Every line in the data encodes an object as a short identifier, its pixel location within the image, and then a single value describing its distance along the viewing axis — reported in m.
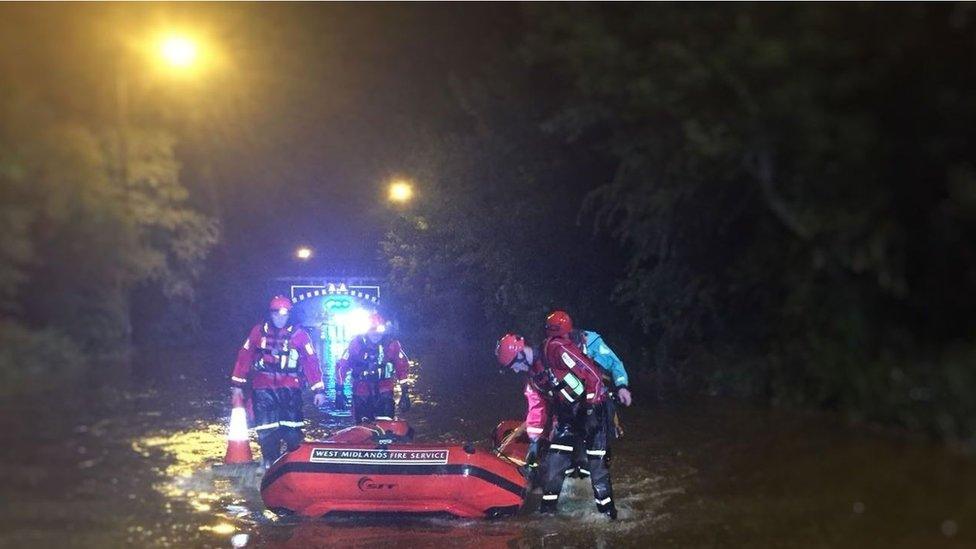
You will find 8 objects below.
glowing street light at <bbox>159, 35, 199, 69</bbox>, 12.59
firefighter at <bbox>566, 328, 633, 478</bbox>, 8.23
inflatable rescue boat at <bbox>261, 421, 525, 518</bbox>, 7.65
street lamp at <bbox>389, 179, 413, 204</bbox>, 27.69
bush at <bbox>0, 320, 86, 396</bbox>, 10.23
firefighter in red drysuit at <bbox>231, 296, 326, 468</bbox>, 9.15
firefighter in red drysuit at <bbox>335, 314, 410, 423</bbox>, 10.45
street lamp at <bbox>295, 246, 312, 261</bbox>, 42.59
